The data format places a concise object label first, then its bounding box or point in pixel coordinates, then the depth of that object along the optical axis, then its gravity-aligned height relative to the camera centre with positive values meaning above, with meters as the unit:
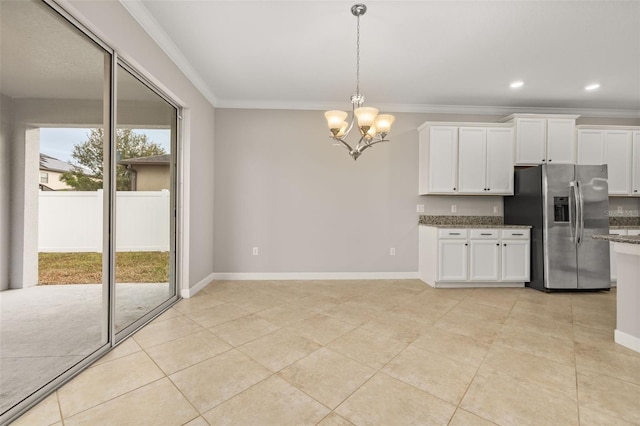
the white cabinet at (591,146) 4.12 +1.07
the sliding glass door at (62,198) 1.52 +0.10
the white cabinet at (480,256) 3.82 -0.59
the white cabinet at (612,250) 3.88 -0.49
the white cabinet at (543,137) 4.05 +1.18
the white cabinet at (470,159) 4.05 +0.85
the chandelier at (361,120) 2.29 +0.84
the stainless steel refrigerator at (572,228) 3.64 -0.16
